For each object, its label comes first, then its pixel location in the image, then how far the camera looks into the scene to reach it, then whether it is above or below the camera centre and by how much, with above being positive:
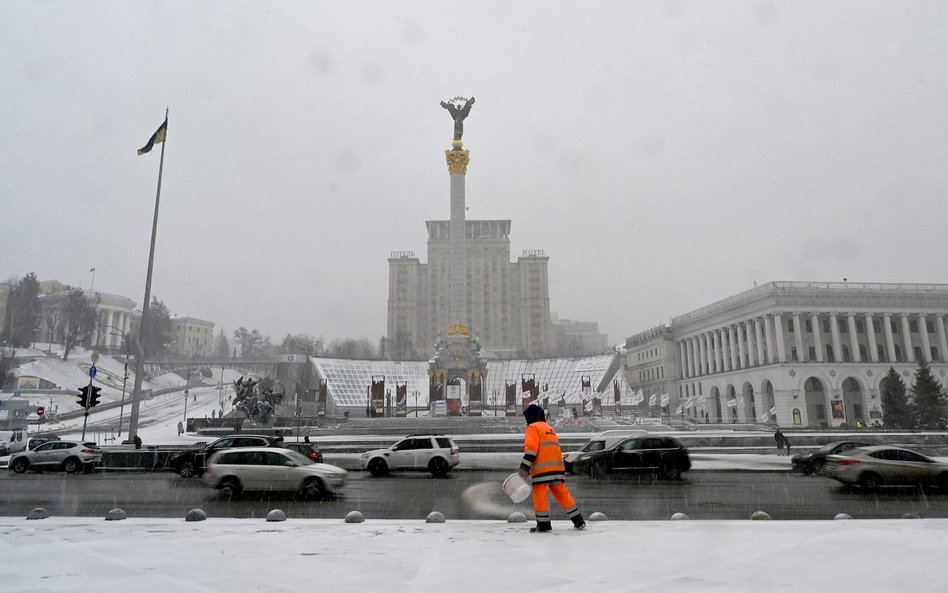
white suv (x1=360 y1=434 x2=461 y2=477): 20.22 -1.73
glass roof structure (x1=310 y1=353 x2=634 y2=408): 79.94 +4.63
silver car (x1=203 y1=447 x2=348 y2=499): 14.12 -1.56
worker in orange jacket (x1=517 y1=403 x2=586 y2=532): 8.07 -0.91
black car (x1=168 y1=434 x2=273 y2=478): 20.84 -1.62
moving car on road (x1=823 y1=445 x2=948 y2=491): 15.21 -1.70
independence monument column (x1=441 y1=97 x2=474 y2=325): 69.75 +19.68
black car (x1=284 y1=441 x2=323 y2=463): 21.11 -1.50
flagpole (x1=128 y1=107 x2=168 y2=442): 27.18 +2.01
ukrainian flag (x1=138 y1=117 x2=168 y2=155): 30.39 +13.84
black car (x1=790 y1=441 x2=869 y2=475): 19.06 -1.83
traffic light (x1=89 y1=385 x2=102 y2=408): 28.92 +0.65
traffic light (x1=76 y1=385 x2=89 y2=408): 28.80 +0.55
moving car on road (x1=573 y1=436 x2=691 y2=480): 18.36 -1.64
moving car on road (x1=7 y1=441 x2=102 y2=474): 23.95 -1.97
